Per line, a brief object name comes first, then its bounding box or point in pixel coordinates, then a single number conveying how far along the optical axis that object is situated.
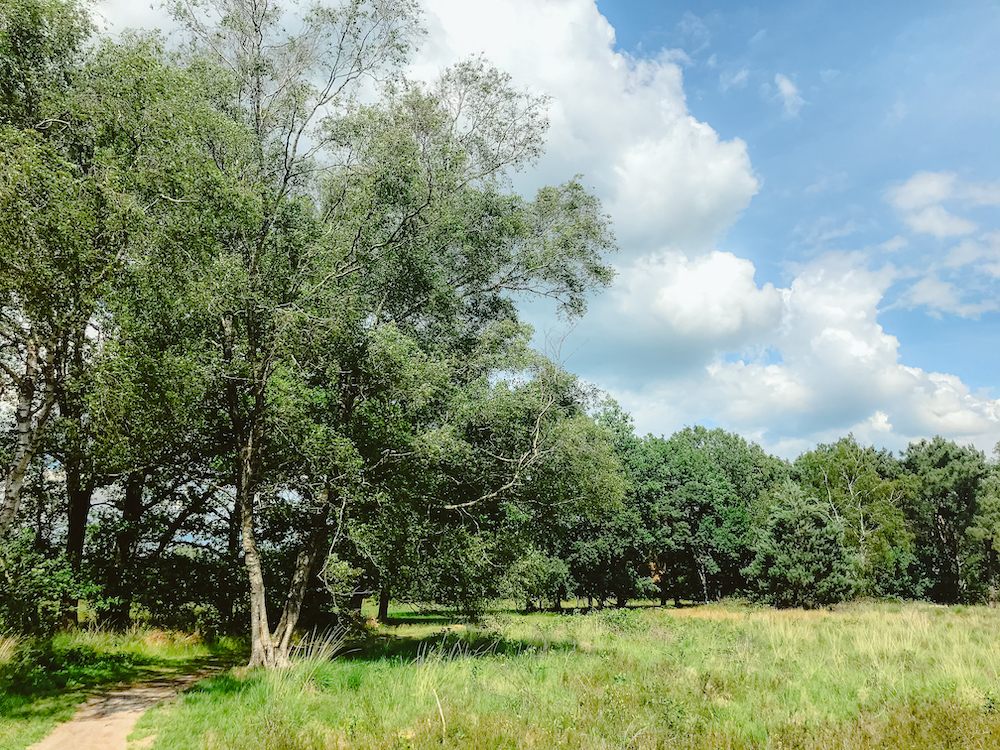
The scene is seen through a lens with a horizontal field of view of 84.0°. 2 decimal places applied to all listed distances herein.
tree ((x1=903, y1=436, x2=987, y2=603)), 50.19
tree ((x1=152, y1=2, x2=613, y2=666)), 12.10
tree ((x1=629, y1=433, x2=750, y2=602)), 40.47
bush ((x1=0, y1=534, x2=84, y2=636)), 11.51
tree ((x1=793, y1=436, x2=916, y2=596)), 42.69
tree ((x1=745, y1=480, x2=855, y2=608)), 28.02
